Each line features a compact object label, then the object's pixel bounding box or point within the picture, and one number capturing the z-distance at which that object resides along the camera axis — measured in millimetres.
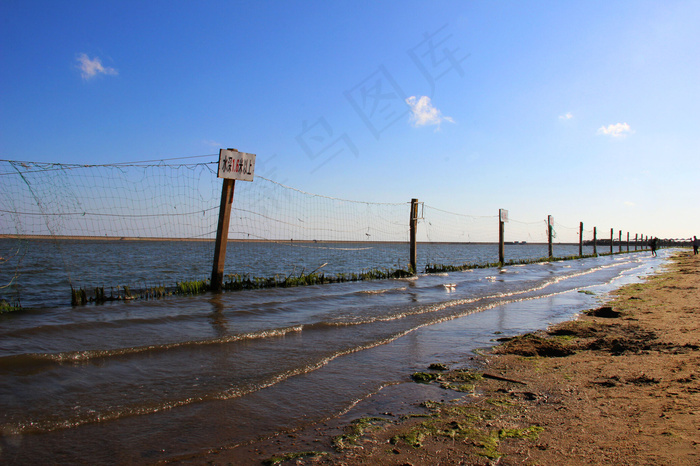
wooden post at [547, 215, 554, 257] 27969
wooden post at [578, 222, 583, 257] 34800
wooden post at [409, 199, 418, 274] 16031
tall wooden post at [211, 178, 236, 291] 9484
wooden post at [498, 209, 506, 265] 21766
